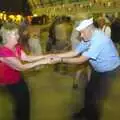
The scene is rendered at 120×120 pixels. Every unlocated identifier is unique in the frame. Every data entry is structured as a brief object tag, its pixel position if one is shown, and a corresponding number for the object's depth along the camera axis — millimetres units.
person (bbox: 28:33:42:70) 3935
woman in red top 1825
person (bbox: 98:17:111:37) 4037
